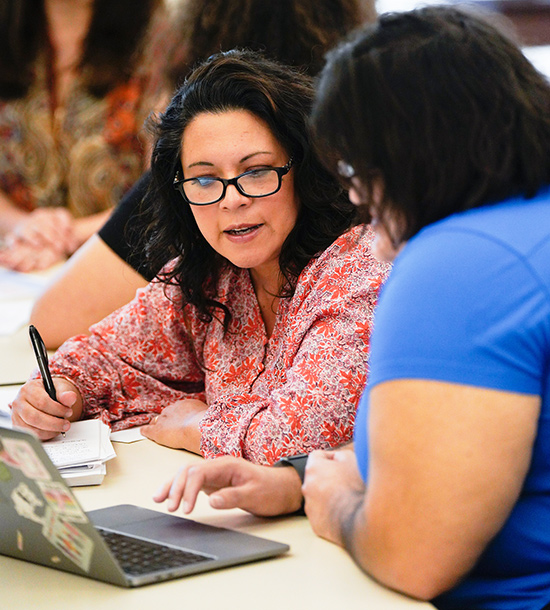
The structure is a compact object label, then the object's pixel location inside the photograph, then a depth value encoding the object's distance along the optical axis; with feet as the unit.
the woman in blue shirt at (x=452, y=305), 6.06
